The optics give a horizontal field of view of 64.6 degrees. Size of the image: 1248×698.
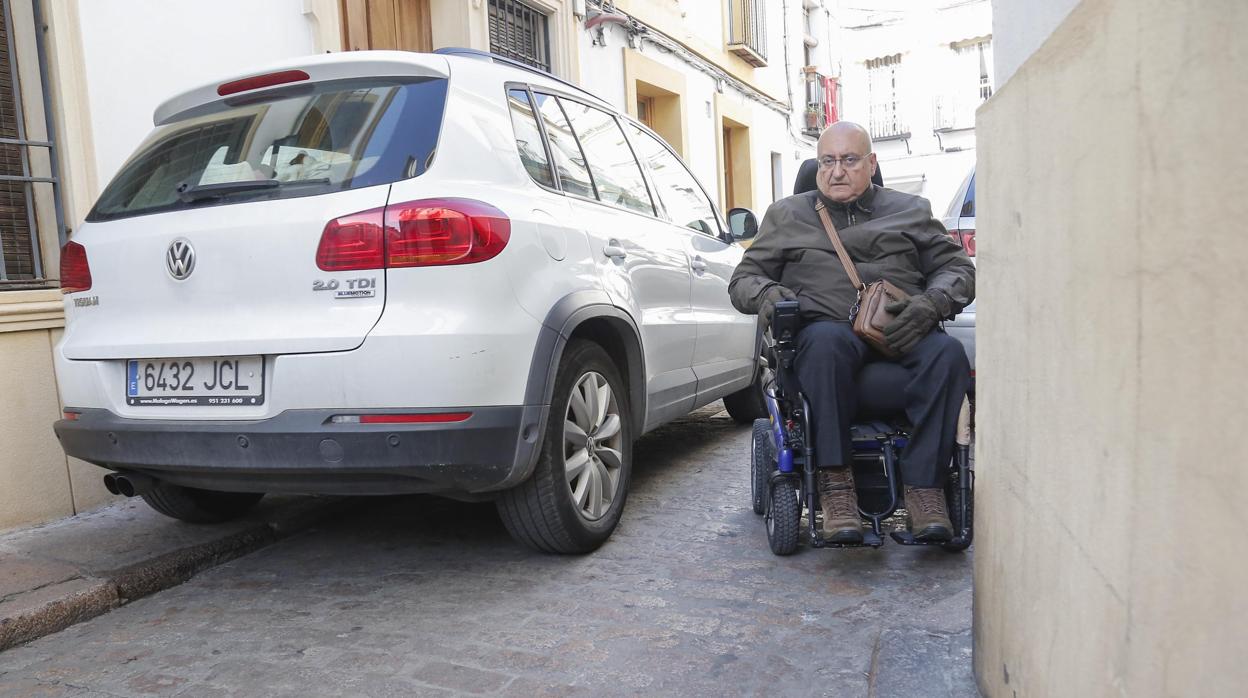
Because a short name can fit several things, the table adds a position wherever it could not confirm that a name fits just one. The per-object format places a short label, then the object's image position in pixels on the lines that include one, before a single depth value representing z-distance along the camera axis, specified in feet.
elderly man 10.23
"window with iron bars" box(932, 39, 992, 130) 78.02
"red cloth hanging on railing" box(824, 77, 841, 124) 61.61
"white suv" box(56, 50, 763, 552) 9.13
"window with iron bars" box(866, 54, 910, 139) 81.61
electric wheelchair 10.38
